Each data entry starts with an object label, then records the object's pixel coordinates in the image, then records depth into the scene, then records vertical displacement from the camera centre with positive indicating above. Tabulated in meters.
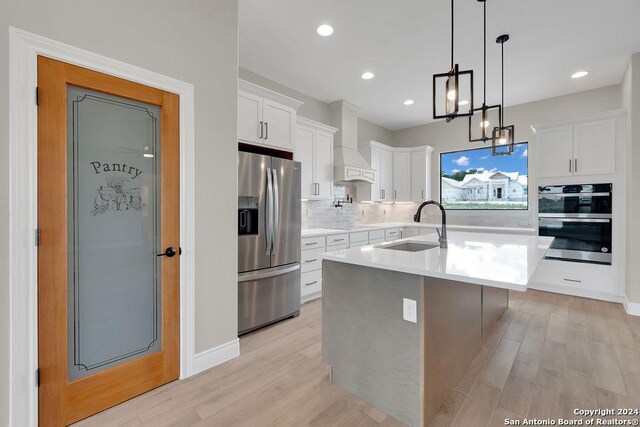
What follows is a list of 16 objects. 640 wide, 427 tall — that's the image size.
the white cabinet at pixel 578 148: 3.80 +0.87
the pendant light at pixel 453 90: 1.82 +0.78
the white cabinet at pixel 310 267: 3.69 -0.72
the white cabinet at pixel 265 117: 3.08 +1.06
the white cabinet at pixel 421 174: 5.90 +0.77
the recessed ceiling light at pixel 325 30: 2.92 +1.85
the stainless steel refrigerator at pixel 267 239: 2.89 -0.29
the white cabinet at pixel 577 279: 3.83 -0.93
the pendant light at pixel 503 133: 2.75 +0.75
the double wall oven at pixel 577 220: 3.83 -0.12
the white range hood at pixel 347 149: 4.71 +1.07
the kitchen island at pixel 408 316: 1.63 -0.68
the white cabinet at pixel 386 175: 5.81 +0.74
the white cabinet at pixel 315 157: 4.12 +0.81
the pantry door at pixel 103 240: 1.64 -0.18
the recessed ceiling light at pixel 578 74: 3.88 +1.85
